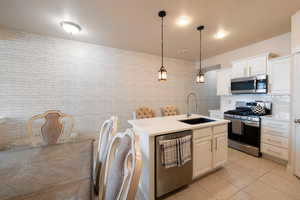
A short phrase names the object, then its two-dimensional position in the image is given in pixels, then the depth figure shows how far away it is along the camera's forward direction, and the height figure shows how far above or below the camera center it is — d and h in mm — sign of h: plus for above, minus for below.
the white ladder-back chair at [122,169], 582 -442
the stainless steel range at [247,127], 2506 -696
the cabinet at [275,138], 2135 -807
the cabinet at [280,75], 2241 +439
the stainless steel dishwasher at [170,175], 1473 -1054
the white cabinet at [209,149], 1750 -839
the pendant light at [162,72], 1884 +418
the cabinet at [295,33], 1863 +1063
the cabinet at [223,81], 3429 +492
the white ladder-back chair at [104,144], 1232 -530
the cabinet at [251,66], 2609 +765
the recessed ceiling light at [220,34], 2537 +1438
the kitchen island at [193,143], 1462 -699
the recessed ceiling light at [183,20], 2057 +1426
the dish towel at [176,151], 1473 -721
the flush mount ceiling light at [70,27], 2150 +1385
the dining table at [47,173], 731 -609
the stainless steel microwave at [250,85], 2592 +300
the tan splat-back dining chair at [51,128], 1597 -429
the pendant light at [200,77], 2293 +404
